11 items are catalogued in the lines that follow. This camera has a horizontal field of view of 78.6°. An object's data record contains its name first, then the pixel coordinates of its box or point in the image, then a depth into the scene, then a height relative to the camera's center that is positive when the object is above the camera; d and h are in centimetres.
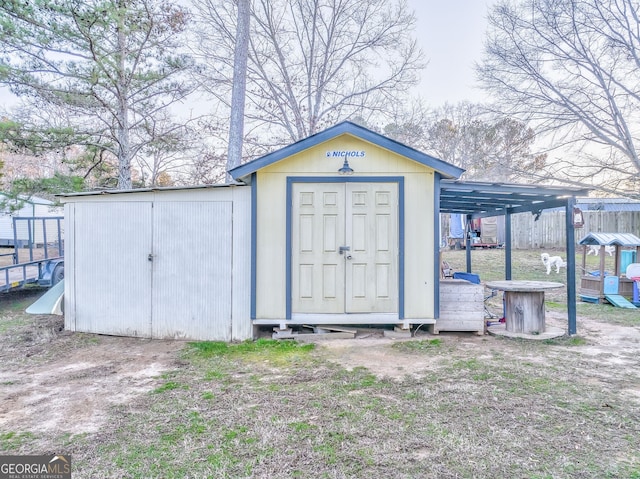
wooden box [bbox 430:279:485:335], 527 -96
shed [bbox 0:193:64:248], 839 +69
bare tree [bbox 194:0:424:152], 1242 +592
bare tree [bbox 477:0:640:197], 973 +431
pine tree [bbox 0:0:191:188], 752 +394
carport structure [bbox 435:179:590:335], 513 +67
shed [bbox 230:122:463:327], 506 +8
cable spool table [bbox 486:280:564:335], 520 -91
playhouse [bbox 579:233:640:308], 754 -77
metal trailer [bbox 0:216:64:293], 704 -58
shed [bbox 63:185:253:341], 509 -26
